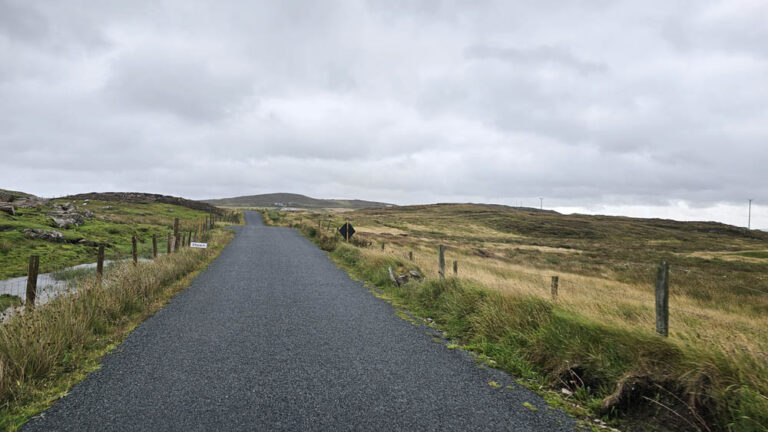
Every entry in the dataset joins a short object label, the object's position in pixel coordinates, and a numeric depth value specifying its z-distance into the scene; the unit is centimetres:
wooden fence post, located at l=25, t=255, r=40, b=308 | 688
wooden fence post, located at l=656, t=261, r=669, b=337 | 554
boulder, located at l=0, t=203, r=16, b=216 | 2974
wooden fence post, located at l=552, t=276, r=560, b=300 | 835
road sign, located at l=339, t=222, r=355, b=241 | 2478
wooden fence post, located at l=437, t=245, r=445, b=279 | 1174
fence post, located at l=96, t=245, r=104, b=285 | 917
